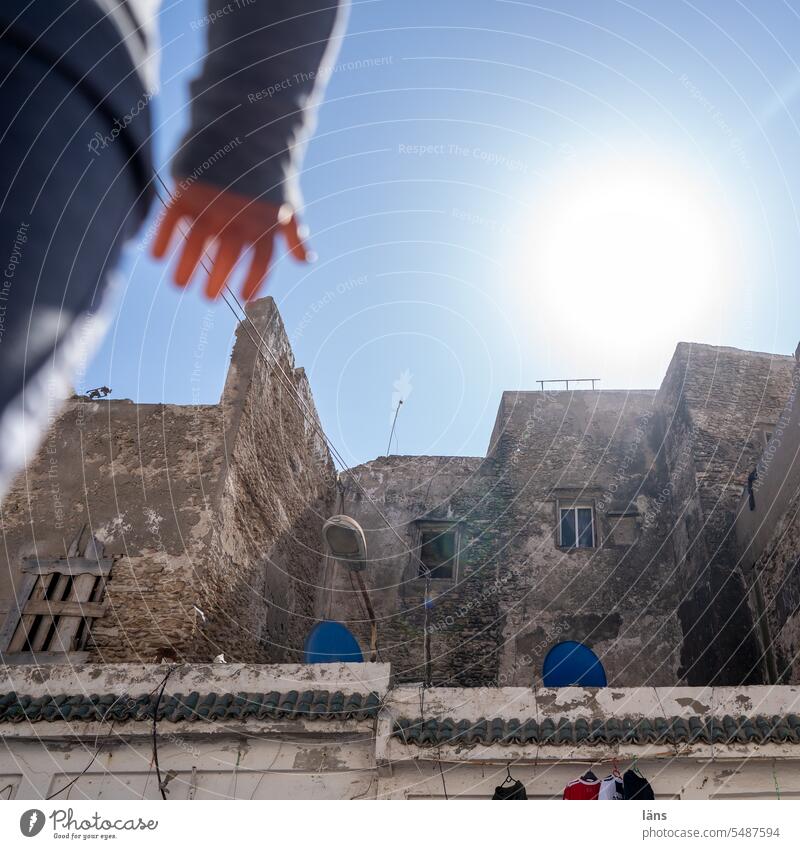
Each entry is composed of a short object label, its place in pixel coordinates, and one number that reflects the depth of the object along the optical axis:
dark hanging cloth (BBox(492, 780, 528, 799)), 7.54
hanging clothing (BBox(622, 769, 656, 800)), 7.34
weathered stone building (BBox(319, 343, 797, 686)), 13.97
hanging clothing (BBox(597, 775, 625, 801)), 7.40
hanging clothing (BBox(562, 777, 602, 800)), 7.50
